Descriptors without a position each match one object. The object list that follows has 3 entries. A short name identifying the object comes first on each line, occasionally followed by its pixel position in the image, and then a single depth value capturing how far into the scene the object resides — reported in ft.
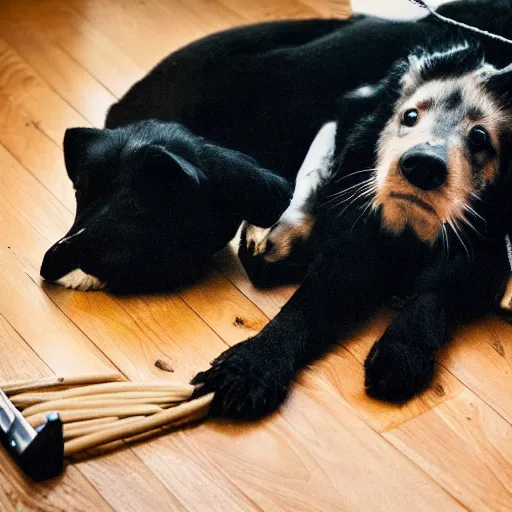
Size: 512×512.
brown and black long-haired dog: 5.67
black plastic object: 4.49
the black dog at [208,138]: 5.90
